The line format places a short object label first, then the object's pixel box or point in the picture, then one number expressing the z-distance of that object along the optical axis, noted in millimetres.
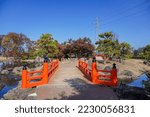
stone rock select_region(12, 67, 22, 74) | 10528
